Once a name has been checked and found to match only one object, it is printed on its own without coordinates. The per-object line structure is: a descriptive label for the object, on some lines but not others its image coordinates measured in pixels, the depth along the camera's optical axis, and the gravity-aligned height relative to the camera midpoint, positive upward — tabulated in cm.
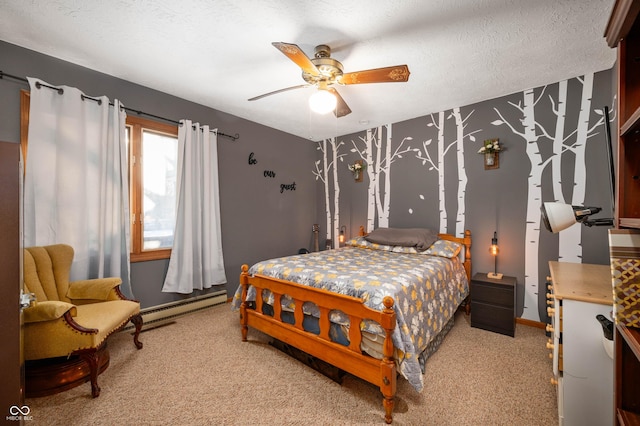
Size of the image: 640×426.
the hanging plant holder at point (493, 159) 322 +64
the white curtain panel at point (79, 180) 228 +28
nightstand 271 -96
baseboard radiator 296 -117
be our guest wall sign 404 +59
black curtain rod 222 +108
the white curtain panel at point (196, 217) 318 -8
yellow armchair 177 -78
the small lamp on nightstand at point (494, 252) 309 -47
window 296 +29
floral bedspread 172 -56
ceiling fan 188 +107
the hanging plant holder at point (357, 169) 442 +71
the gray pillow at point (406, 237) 329 -32
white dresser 130 -73
